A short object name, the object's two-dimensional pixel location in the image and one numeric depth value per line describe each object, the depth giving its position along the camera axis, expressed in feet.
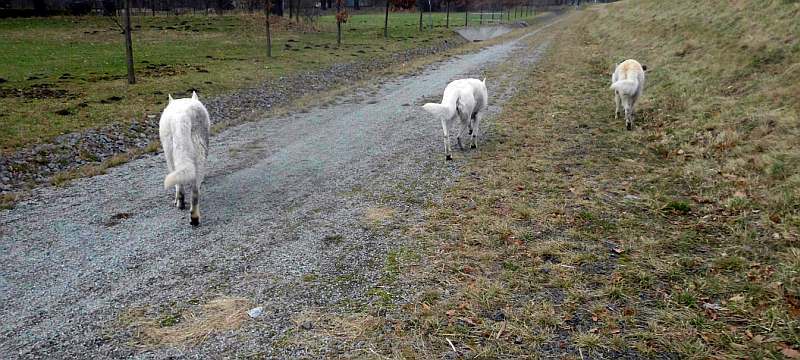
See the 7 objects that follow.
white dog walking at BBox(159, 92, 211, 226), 19.93
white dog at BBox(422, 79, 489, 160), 29.40
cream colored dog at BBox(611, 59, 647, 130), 35.22
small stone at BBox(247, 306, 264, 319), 14.97
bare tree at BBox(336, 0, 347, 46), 104.78
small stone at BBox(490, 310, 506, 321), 14.75
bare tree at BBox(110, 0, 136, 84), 53.98
